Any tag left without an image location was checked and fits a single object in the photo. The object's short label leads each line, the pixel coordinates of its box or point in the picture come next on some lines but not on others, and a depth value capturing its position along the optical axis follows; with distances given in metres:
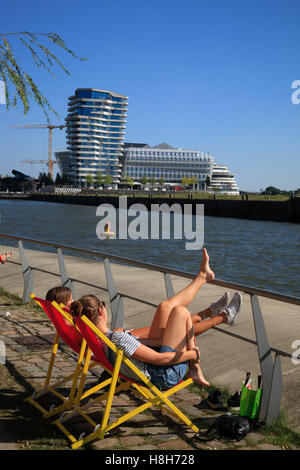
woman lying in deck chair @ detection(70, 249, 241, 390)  3.88
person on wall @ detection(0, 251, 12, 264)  6.91
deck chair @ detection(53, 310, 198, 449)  3.70
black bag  3.85
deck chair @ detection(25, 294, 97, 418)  4.16
